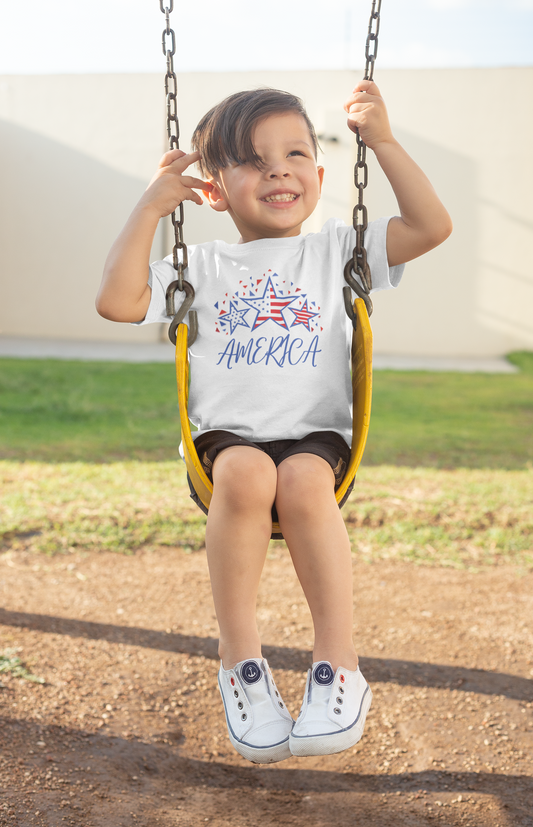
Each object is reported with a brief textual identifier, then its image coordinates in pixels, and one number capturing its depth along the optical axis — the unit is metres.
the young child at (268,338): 1.73
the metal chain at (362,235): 1.94
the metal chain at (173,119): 1.99
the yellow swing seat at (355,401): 1.84
